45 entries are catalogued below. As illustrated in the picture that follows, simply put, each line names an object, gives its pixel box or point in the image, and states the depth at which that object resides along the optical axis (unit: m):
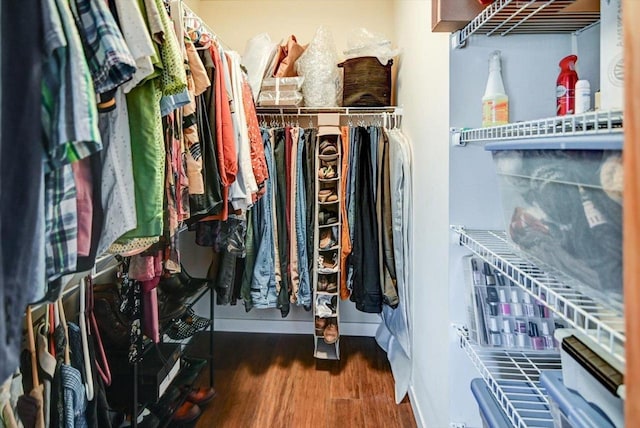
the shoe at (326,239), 2.40
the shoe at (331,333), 2.41
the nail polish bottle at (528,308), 1.16
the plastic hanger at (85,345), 1.22
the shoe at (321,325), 2.44
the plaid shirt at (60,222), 0.70
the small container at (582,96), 0.90
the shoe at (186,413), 1.87
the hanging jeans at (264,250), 2.39
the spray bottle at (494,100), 1.10
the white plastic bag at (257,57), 2.52
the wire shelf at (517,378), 0.98
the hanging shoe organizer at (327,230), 2.39
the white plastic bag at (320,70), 2.52
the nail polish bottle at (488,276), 1.23
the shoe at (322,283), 2.44
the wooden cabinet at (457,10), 1.13
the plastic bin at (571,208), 0.58
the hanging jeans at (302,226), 2.41
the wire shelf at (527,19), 1.00
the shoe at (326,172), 2.39
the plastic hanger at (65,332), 1.17
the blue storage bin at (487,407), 1.02
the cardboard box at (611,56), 0.78
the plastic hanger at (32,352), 1.04
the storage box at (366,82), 2.47
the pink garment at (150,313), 1.51
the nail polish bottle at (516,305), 1.17
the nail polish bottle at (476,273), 1.24
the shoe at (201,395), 2.01
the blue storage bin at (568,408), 0.67
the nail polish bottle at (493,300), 1.18
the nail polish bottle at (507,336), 1.14
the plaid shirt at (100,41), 0.72
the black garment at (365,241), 2.31
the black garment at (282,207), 2.43
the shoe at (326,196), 2.39
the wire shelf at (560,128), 0.61
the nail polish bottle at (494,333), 1.15
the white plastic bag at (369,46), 2.48
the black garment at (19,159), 0.59
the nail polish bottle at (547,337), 1.14
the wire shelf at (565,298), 0.57
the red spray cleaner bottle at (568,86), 1.08
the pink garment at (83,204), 0.80
